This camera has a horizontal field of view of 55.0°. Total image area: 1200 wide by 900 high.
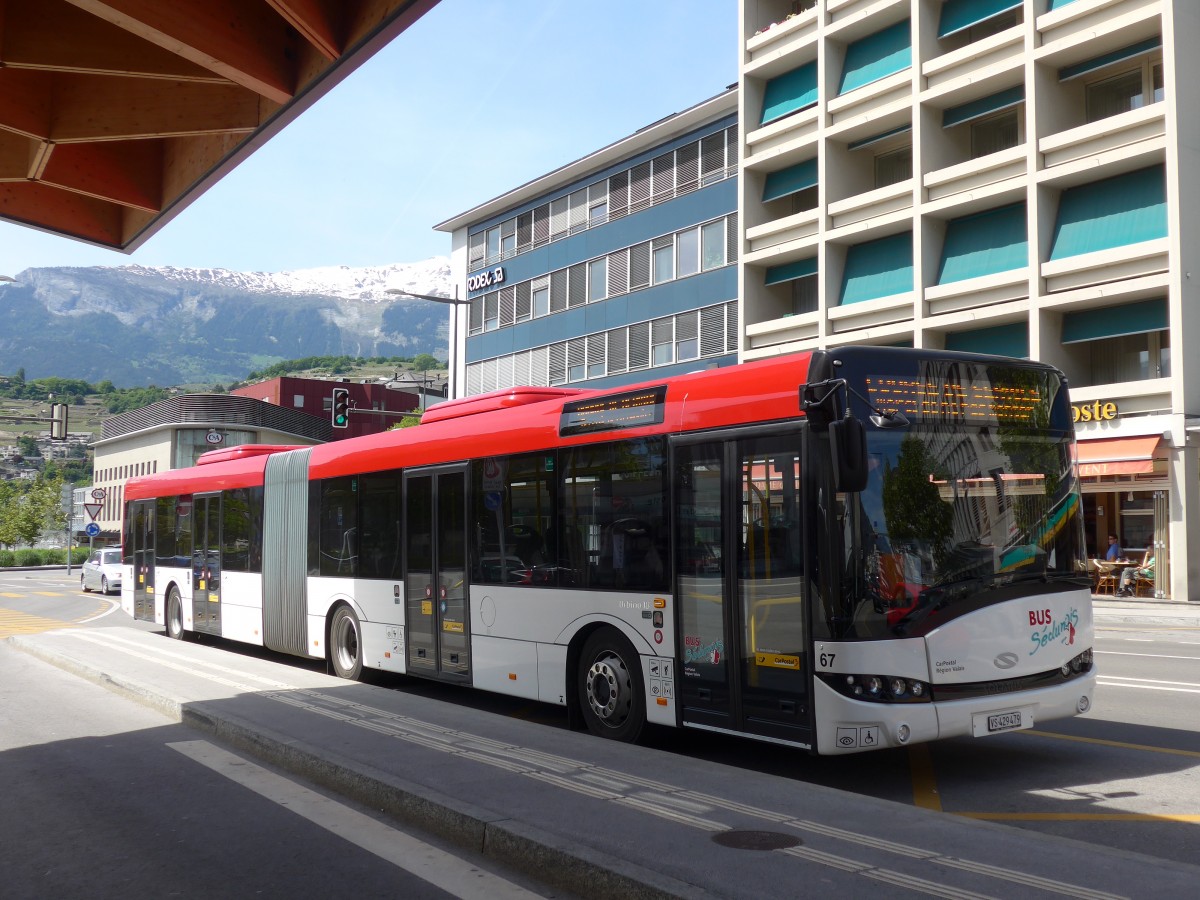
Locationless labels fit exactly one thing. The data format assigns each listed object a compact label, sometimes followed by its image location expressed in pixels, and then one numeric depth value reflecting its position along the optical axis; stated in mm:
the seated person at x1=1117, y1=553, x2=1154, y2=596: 27109
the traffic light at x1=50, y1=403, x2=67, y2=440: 38750
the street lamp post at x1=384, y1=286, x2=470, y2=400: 38862
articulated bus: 7391
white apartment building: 26281
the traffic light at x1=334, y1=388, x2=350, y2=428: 32875
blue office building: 39000
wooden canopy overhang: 6762
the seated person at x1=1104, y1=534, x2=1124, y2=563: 27906
